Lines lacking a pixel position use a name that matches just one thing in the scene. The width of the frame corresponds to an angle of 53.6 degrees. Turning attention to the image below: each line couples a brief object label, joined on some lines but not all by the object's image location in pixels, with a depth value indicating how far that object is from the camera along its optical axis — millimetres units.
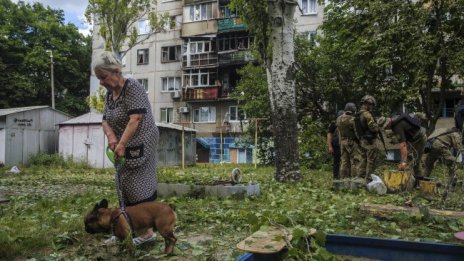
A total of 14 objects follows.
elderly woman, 4289
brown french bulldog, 4035
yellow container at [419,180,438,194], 8602
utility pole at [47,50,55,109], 43112
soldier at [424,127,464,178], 9648
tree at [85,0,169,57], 27625
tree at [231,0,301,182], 11609
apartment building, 39344
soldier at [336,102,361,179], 11016
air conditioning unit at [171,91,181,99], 42406
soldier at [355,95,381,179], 10320
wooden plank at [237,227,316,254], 3559
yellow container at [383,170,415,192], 9215
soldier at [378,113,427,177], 9281
